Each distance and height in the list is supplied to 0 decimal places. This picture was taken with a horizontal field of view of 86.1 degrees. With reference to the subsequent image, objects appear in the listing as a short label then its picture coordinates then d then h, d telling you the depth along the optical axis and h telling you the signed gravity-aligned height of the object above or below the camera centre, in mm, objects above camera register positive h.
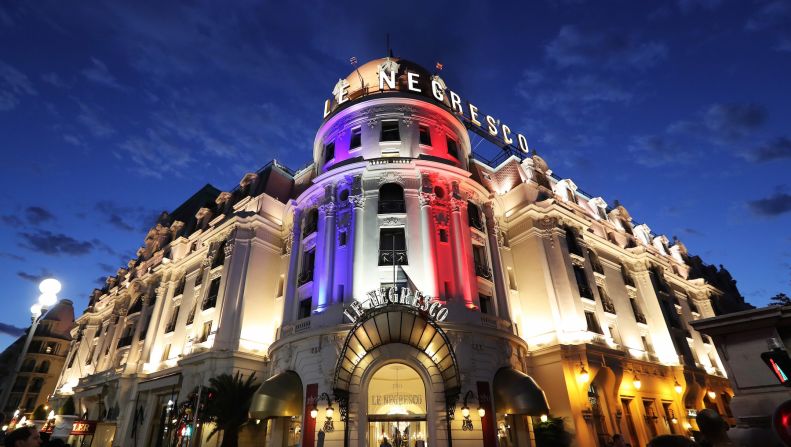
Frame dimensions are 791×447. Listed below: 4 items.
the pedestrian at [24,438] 6052 +236
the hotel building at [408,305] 20922 +8502
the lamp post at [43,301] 11289 +3703
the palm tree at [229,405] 23531 +2296
